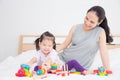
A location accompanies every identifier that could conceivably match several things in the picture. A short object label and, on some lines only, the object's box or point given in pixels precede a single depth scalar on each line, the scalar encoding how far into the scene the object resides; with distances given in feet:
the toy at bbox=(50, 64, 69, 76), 6.88
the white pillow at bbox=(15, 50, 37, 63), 10.44
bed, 6.63
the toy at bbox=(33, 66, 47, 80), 6.49
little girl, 7.75
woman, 8.33
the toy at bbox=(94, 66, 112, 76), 7.28
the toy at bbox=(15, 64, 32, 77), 6.58
